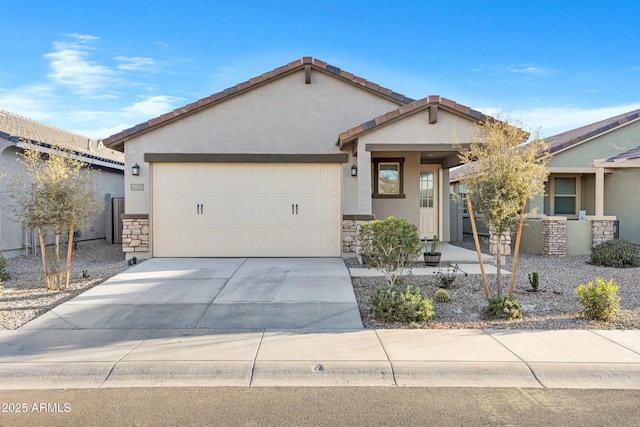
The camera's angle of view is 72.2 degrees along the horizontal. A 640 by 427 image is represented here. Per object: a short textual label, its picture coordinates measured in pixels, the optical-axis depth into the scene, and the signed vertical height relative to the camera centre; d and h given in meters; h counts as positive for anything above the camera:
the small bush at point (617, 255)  10.99 -1.15
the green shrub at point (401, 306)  6.29 -1.39
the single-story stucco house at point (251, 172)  11.81 +1.03
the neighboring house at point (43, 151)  12.03 +1.34
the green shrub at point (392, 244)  7.46 -0.59
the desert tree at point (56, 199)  8.16 +0.21
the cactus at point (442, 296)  7.30 -1.45
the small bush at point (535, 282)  8.01 -1.32
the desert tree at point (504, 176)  6.76 +0.52
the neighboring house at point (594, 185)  13.38 +0.87
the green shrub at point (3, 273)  9.29 -1.34
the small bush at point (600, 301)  6.35 -1.34
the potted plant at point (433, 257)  10.41 -1.13
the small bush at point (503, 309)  6.44 -1.47
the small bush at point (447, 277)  8.33 -1.35
